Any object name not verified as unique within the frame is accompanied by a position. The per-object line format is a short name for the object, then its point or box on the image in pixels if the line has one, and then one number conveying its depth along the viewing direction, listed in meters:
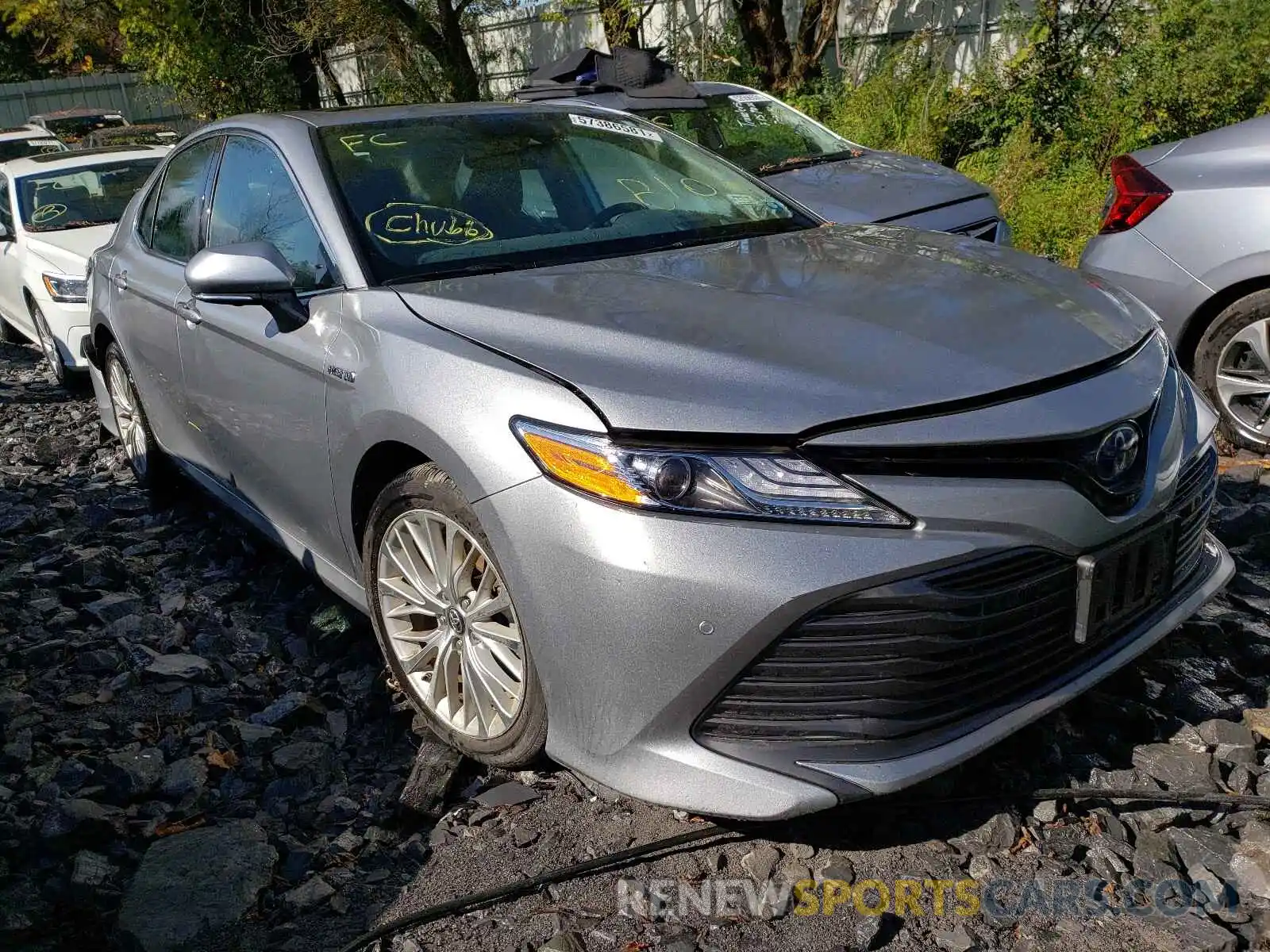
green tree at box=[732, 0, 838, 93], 13.56
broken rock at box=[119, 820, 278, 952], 2.59
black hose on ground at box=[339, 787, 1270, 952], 2.52
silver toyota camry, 2.27
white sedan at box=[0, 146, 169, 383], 7.91
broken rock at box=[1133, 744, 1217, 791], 2.74
